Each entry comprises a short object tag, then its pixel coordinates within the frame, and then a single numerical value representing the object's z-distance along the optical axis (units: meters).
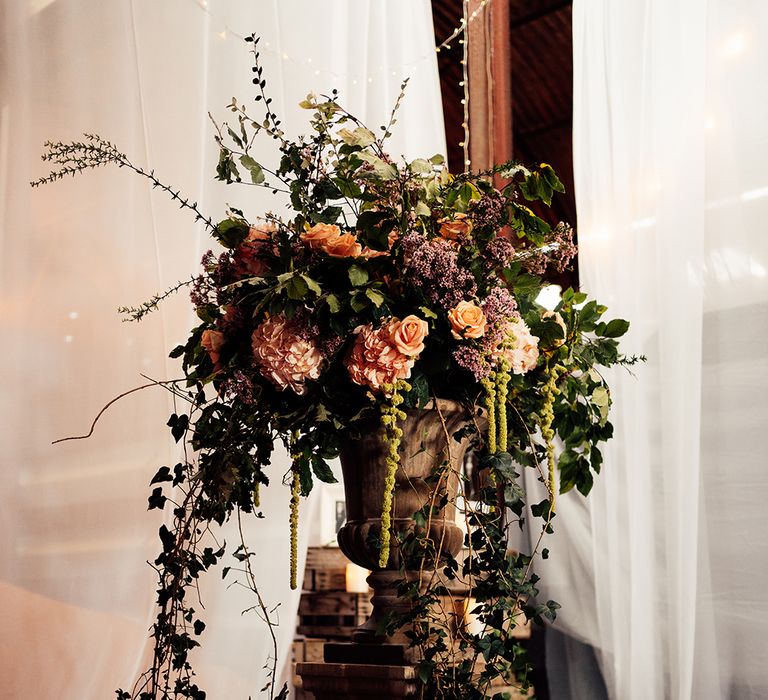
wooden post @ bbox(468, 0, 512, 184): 2.71
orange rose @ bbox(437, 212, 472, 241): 1.20
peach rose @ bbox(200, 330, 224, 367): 1.21
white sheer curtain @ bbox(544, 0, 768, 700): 1.62
